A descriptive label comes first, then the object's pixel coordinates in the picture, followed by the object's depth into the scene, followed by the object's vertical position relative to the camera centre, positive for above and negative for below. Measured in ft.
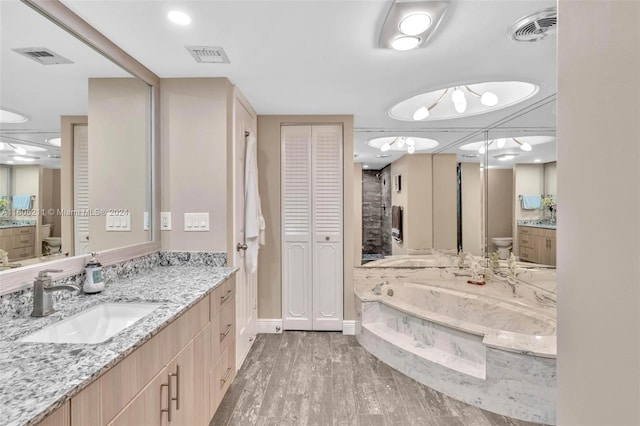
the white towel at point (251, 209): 8.79 +0.09
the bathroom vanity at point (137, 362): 2.64 -1.55
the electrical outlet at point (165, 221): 7.63 -0.21
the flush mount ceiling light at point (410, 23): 4.72 +3.09
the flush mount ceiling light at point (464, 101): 8.46 +3.46
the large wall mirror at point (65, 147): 4.44 +1.16
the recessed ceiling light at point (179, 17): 5.11 +3.25
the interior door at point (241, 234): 8.21 -0.59
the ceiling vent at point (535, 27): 5.05 +3.16
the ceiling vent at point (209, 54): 6.20 +3.25
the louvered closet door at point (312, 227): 10.69 -0.51
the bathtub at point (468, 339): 6.42 -3.17
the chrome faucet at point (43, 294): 4.25 -1.12
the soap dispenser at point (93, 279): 5.31 -1.13
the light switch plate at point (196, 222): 7.58 -0.23
